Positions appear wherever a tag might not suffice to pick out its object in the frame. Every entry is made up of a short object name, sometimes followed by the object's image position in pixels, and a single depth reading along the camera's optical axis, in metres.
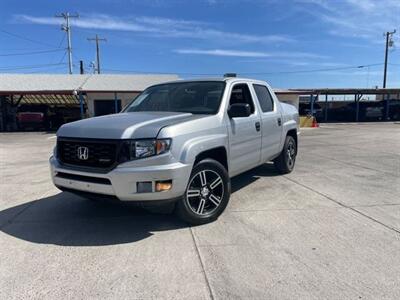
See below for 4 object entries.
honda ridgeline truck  3.77
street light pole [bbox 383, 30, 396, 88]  52.75
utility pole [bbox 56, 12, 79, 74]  45.78
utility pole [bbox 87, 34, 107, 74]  55.97
